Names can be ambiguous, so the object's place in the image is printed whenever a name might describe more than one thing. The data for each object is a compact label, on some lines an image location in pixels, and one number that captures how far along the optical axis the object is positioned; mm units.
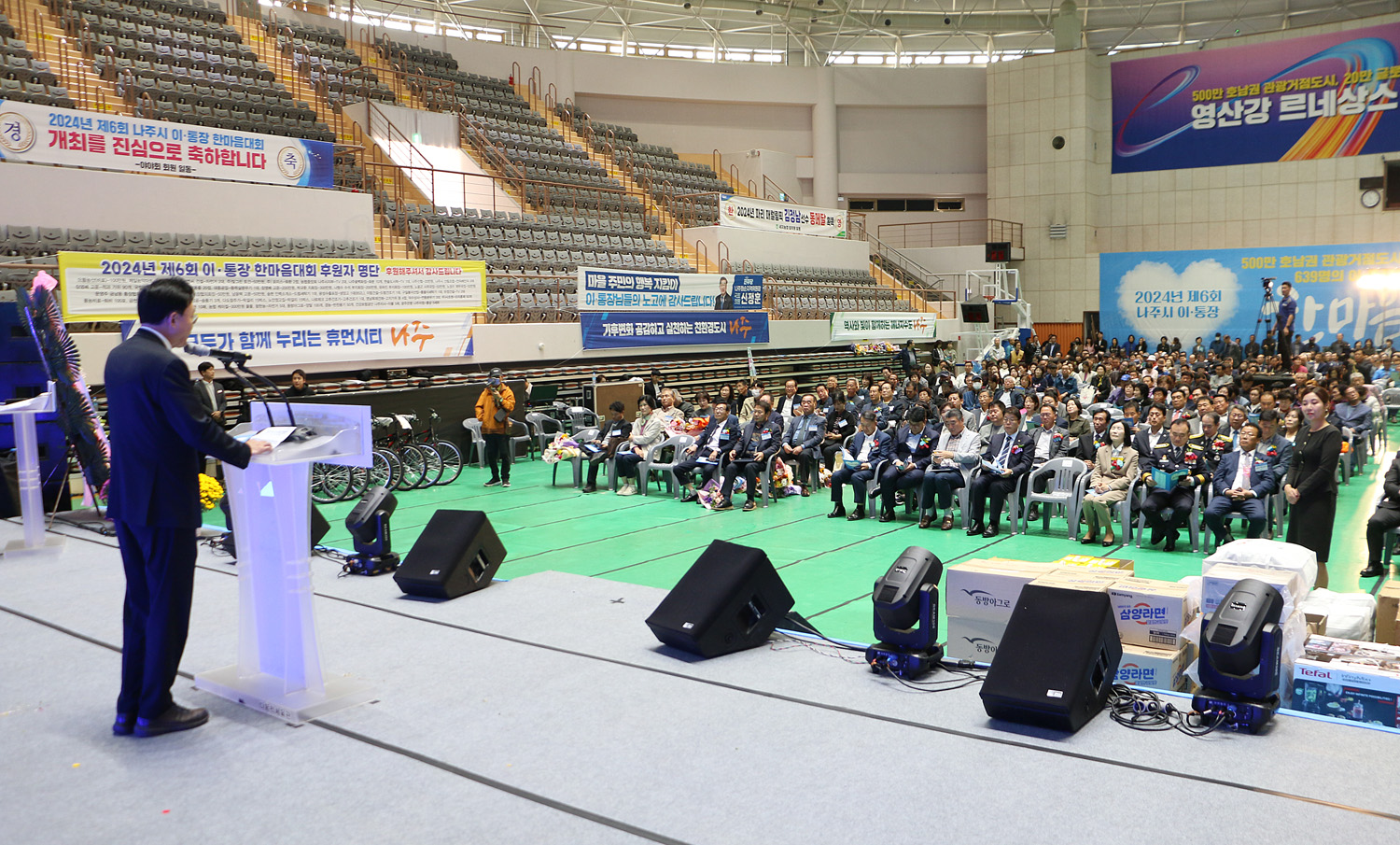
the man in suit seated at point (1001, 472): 8680
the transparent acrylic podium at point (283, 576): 3617
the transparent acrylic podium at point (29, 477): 6781
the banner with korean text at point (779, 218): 21141
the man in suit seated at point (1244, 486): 7590
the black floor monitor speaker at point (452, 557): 5520
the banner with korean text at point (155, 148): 11500
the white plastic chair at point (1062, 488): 8398
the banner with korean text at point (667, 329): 16000
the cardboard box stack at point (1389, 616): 4466
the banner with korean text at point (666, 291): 15742
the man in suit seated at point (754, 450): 10312
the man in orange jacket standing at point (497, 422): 11836
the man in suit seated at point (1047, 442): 8969
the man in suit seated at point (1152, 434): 8492
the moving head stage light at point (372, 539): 6227
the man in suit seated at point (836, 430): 11195
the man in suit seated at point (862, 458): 9562
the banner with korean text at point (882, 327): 20594
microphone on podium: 3434
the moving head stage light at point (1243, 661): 3424
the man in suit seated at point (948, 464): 8961
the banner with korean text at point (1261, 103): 23719
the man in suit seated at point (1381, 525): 6648
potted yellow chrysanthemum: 8805
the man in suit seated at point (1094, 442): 8750
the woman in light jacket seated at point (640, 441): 11328
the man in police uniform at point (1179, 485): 7805
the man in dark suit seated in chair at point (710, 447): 10664
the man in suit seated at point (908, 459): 9305
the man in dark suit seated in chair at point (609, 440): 11438
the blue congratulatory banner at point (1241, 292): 23219
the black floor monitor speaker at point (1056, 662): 3475
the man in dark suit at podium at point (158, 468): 3281
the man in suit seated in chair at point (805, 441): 10961
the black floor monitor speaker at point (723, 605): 4438
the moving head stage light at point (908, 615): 4090
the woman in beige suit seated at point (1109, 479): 8141
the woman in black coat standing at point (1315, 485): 6004
